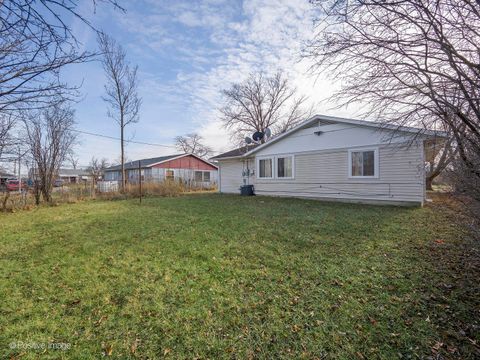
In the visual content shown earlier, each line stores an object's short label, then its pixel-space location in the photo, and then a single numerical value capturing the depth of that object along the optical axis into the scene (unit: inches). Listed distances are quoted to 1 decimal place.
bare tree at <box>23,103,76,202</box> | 481.7
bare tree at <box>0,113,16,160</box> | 330.3
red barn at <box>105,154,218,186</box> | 1111.6
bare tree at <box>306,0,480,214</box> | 112.6
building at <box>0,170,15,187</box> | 432.8
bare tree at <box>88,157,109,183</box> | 1639.4
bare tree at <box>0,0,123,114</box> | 90.7
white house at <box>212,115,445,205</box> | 370.9
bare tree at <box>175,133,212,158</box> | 1738.4
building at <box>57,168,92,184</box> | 1977.6
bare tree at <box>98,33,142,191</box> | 749.9
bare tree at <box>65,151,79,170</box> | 575.6
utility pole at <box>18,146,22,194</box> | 389.4
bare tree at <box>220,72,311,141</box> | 1120.2
